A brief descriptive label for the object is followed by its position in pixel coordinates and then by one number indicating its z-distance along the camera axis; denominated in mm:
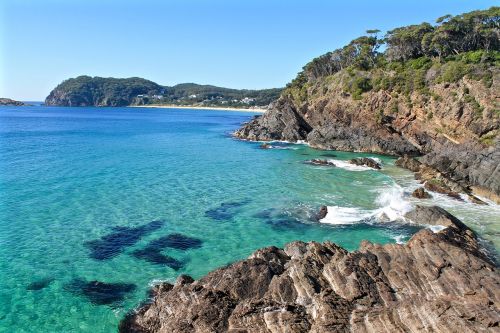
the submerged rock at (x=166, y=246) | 25312
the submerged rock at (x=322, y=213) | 33062
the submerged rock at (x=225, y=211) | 33875
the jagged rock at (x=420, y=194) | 39188
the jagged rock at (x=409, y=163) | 53919
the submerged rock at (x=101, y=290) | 20922
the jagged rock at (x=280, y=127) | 89938
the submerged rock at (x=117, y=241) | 26547
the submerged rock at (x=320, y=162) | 58188
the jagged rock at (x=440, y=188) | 40162
